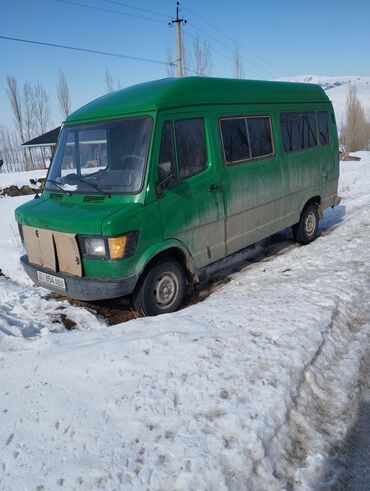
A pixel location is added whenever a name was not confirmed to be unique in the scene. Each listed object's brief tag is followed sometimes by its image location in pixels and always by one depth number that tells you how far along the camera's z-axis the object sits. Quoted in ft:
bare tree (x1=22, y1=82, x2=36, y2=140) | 147.23
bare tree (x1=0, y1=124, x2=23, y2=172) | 168.66
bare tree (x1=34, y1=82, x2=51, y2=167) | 150.56
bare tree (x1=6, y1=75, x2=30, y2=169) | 136.82
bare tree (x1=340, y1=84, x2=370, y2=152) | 130.52
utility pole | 77.15
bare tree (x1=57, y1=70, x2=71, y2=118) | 131.75
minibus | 13.10
